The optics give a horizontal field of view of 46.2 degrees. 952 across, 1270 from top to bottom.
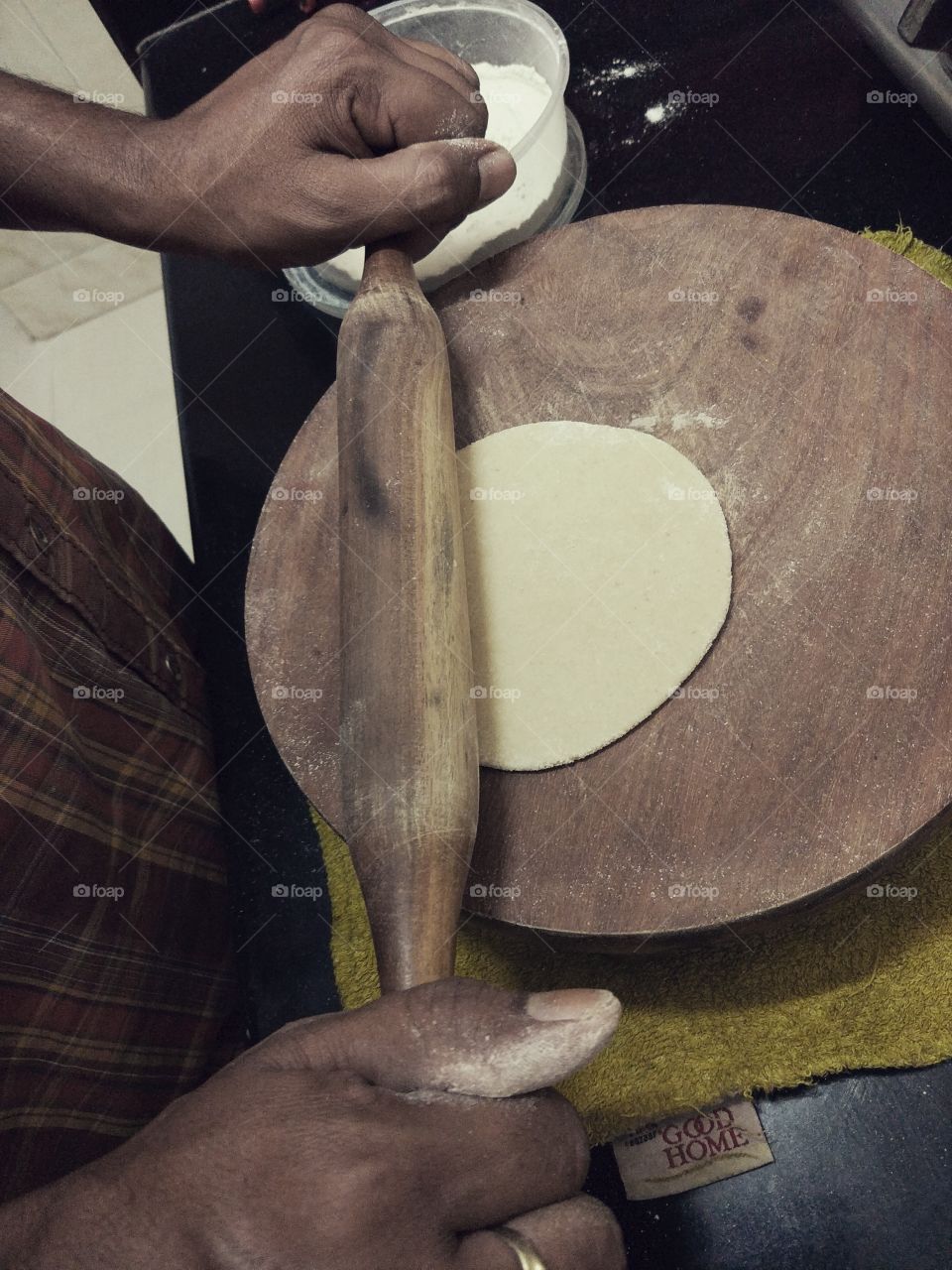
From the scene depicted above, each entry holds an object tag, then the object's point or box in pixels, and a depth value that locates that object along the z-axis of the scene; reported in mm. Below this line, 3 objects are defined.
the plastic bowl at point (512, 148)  457
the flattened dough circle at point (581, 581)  320
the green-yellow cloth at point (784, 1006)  352
